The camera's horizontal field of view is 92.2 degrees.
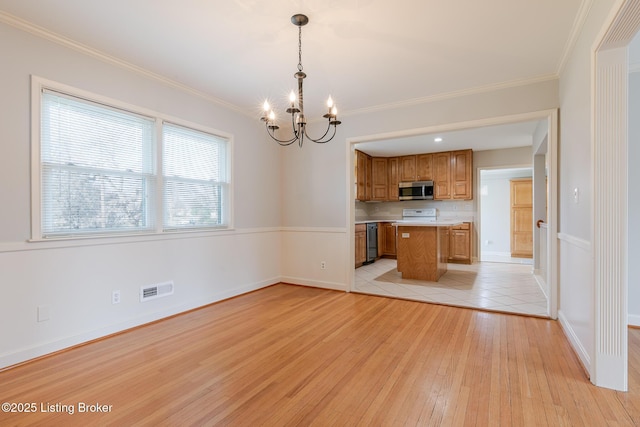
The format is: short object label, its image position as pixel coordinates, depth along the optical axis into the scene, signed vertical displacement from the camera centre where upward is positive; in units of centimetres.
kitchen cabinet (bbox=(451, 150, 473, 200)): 675 +82
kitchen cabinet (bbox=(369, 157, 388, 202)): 771 +83
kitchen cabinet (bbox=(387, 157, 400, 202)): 760 +85
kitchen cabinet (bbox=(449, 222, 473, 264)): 683 -71
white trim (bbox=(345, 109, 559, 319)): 324 +60
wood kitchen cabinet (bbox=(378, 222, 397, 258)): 760 -67
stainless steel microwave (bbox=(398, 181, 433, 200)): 714 +51
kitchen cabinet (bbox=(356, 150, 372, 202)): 688 +83
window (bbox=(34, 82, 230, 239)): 255 +41
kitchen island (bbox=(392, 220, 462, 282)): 511 -64
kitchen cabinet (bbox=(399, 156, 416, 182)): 740 +106
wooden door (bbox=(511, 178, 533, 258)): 796 -17
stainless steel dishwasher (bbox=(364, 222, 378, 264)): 686 -69
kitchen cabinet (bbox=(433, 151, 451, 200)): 700 +83
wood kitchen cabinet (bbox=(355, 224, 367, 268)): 632 -66
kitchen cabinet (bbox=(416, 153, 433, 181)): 721 +106
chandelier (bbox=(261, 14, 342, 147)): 225 +84
